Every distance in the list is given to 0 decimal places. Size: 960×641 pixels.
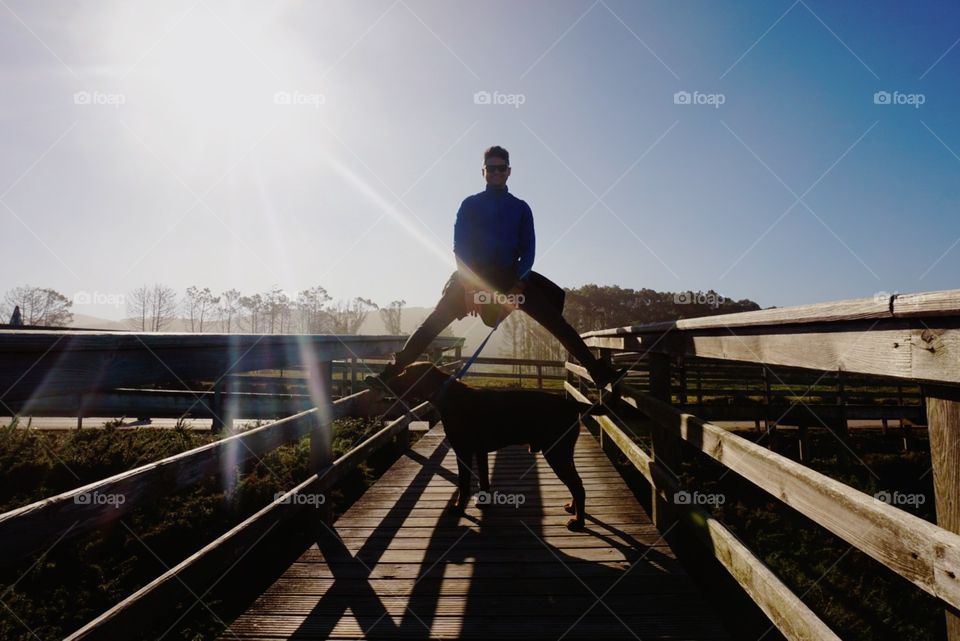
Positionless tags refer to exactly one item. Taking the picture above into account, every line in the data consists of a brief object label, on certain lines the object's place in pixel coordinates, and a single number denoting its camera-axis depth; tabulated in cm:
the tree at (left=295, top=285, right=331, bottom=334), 7844
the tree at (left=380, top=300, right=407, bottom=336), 6372
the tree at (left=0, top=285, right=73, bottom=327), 5838
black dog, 332
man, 333
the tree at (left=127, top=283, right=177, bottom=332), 7506
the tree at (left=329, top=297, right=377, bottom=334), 6684
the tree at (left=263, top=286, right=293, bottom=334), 8582
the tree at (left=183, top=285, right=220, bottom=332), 8744
